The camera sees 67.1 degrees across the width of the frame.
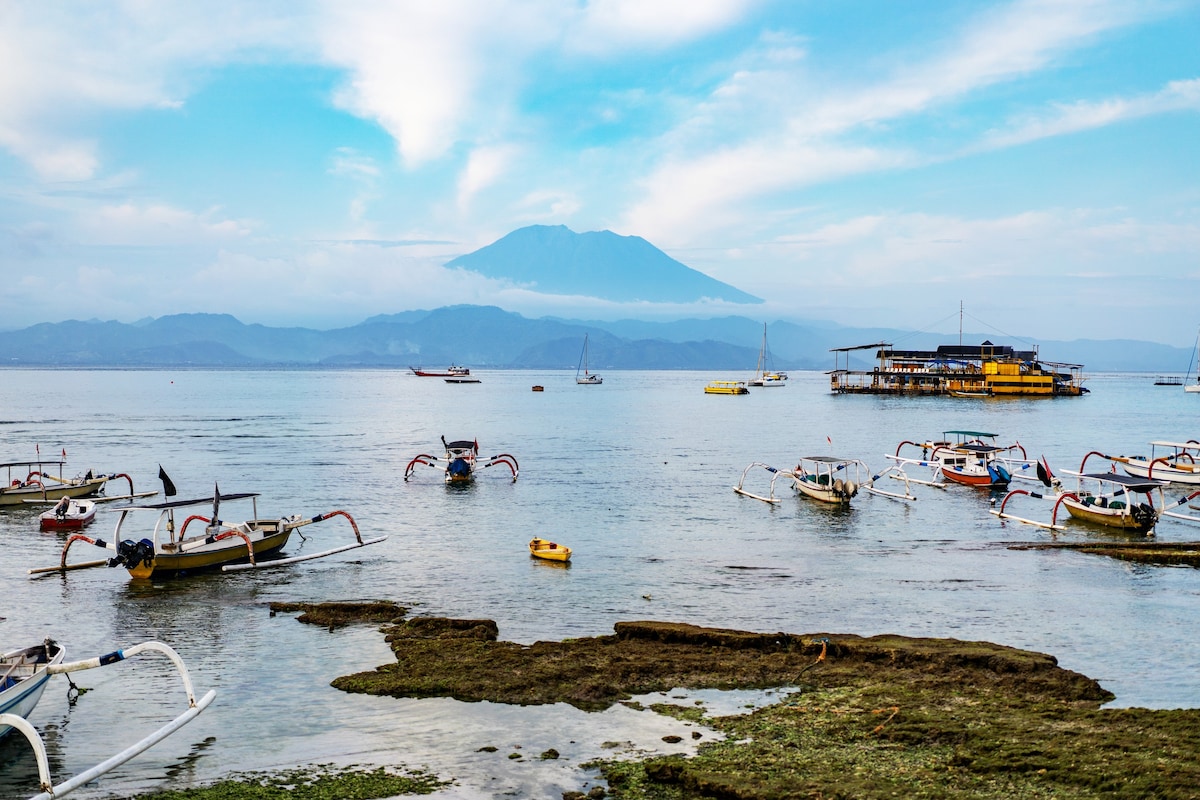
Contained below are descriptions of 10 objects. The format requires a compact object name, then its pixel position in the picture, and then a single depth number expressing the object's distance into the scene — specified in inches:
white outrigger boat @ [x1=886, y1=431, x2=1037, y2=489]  2469.2
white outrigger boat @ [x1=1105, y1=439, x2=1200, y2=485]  2436.0
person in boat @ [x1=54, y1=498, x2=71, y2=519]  1805.2
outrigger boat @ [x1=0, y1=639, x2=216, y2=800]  598.9
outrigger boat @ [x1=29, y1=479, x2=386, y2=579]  1306.6
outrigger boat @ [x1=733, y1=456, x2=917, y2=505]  2128.4
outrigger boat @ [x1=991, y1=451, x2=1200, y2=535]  1715.1
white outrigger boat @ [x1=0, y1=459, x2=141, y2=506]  2126.0
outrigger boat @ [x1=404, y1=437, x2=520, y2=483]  2554.1
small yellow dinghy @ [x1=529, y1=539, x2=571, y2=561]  1454.2
